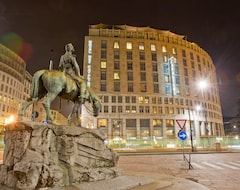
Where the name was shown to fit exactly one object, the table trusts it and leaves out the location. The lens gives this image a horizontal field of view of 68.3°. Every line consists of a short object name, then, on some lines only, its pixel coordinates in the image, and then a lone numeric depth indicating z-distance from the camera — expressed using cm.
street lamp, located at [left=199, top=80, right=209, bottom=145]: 6531
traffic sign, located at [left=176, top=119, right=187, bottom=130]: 1220
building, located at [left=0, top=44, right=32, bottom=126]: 6353
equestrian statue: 658
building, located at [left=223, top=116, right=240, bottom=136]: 10066
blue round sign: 1344
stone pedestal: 480
